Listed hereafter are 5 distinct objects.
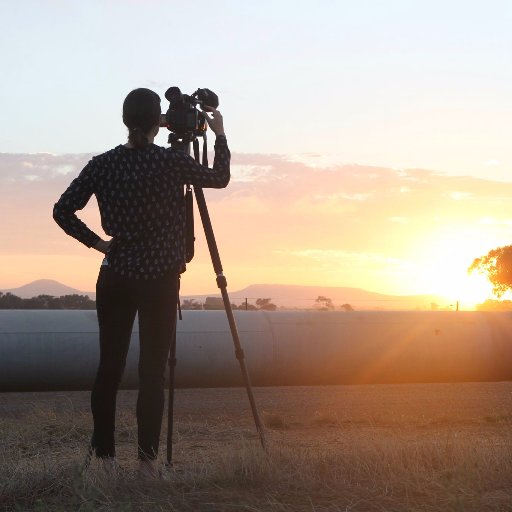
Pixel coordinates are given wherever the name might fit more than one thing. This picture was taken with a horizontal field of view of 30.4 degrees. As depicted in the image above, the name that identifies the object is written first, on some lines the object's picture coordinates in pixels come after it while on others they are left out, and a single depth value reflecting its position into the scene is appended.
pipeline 9.32
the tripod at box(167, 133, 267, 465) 5.26
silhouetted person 4.57
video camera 5.22
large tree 39.06
